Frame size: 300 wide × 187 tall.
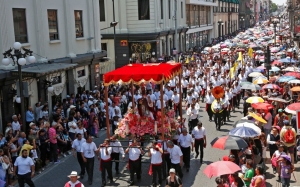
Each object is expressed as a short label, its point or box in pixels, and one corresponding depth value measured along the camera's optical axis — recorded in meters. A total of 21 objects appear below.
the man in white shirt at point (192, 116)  17.68
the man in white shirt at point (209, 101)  20.17
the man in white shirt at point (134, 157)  12.79
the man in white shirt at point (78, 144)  13.20
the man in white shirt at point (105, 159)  12.71
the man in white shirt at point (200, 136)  14.48
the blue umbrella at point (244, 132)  12.34
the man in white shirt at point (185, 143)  13.71
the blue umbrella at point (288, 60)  27.51
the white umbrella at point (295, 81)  19.94
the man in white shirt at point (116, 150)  13.25
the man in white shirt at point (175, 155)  12.55
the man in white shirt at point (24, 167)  11.83
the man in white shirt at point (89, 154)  12.90
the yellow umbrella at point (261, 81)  21.55
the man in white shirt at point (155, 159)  12.43
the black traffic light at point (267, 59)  21.72
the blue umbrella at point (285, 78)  20.71
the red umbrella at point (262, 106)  15.55
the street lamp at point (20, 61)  13.73
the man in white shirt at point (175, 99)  20.98
